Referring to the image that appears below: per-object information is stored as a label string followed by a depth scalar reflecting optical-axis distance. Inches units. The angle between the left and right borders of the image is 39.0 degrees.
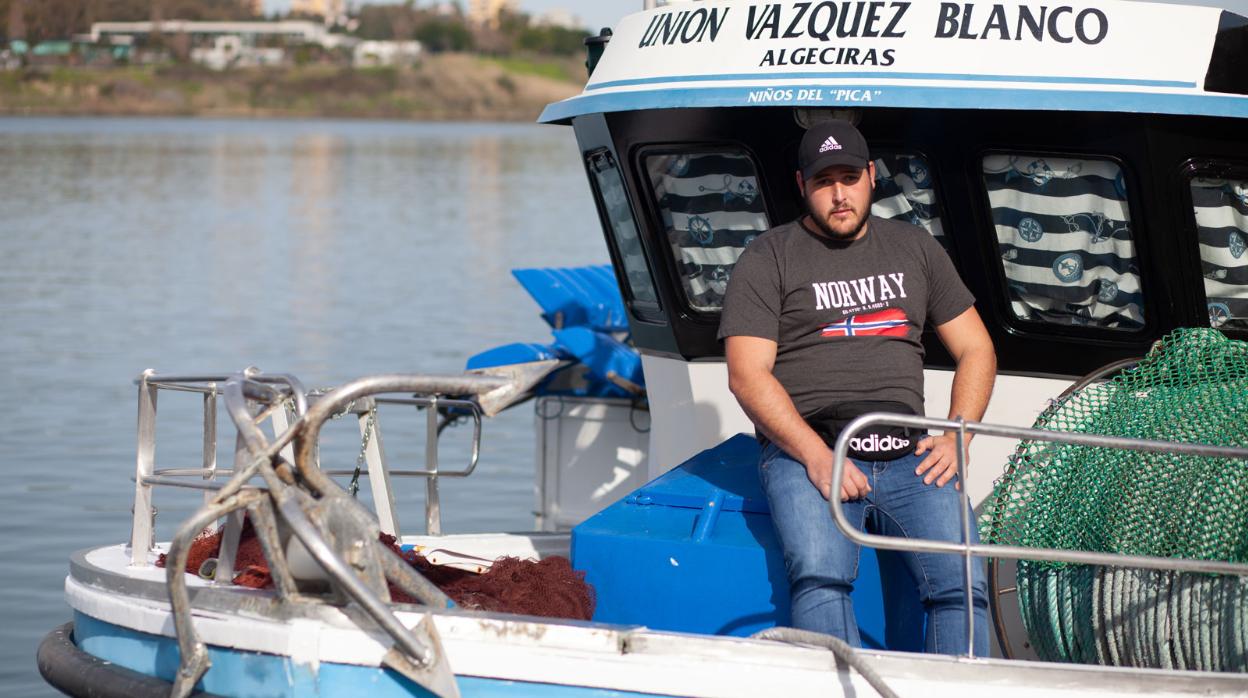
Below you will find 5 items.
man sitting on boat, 228.1
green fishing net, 225.0
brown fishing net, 245.3
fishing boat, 212.1
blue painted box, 240.1
